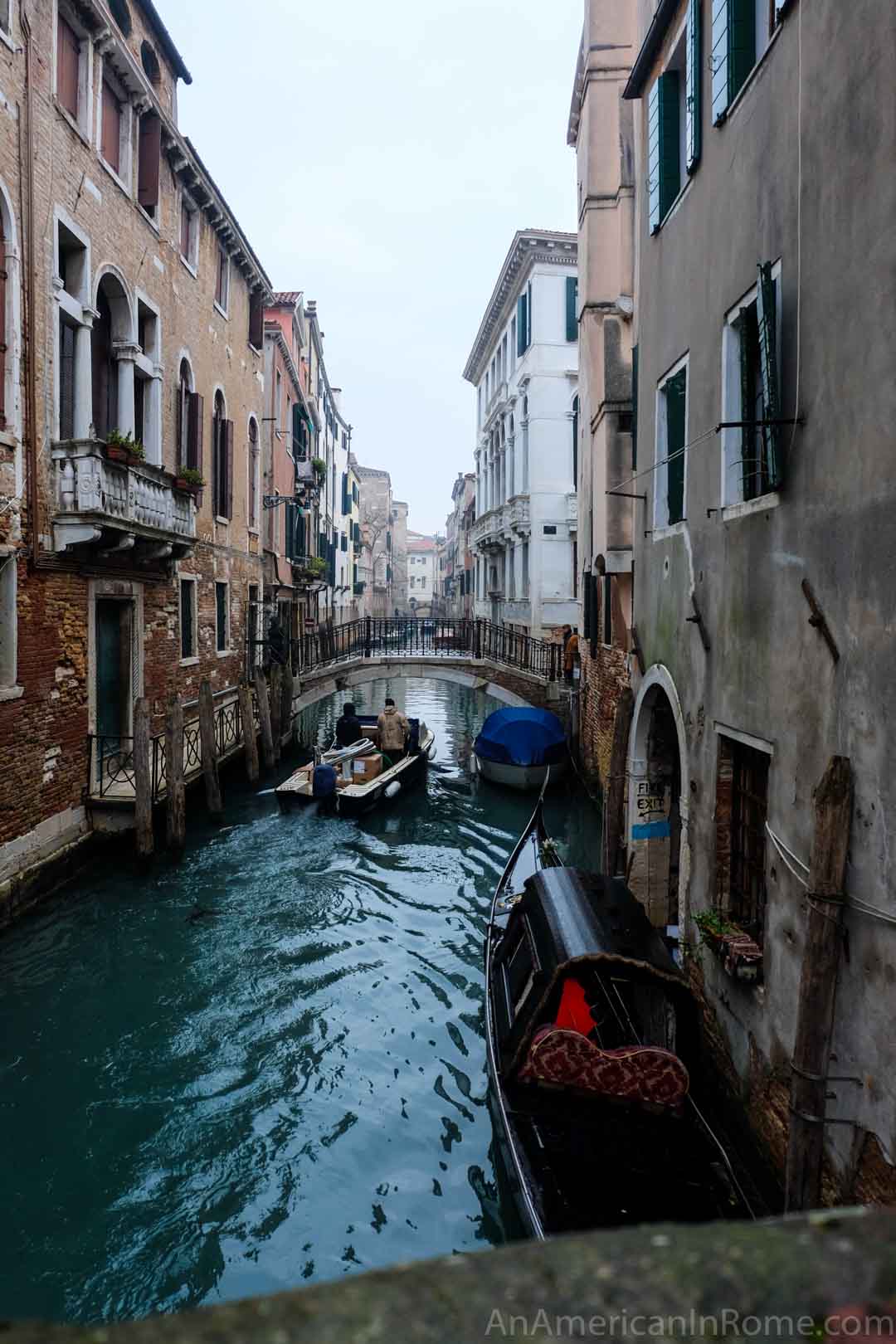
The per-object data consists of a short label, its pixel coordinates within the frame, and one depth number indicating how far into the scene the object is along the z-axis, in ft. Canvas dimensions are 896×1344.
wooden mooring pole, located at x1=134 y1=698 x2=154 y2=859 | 31.09
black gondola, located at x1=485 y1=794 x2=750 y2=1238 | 13.44
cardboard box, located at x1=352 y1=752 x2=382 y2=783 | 46.65
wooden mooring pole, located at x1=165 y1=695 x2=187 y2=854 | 33.55
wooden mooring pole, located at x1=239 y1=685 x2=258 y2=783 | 48.08
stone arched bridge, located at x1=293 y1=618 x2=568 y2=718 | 59.36
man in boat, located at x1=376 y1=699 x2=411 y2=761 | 52.31
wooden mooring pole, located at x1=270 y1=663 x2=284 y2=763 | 55.72
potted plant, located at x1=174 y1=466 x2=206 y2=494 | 36.78
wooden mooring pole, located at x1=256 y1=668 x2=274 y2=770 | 51.21
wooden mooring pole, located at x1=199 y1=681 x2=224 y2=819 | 39.50
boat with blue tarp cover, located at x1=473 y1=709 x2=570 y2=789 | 49.14
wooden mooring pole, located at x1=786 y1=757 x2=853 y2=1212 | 11.80
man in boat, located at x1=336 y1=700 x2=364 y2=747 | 53.11
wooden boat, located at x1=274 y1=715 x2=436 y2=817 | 43.34
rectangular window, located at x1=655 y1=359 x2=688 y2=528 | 22.15
